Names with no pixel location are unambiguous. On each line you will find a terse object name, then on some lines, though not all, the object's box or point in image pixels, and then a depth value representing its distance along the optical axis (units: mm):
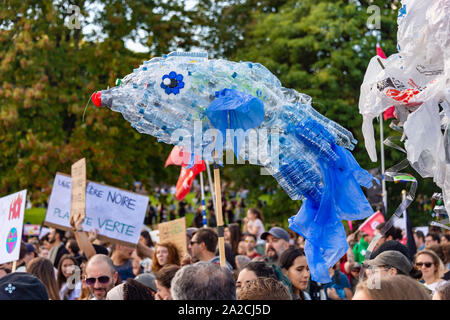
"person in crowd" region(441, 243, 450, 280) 7938
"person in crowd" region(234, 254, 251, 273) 7242
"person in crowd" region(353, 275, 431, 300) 2855
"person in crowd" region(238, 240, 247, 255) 9828
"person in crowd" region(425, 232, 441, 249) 10132
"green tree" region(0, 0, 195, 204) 18031
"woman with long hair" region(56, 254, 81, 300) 7191
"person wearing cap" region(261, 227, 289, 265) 8375
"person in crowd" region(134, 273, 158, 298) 5180
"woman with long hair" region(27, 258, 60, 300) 6359
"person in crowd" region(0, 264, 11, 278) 6845
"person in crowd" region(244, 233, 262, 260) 9966
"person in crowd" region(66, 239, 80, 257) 8969
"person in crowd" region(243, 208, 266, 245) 11466
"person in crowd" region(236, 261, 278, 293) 4988
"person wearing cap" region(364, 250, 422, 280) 5355
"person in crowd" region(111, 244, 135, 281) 7785
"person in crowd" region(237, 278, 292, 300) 3775
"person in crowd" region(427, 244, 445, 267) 7930
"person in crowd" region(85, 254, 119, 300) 5543
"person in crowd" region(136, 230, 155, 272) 8414
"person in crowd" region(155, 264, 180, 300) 4691
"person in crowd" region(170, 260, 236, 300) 3348
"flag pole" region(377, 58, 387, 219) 11533
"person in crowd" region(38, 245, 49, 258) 10369
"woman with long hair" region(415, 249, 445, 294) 6609
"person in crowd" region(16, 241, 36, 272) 7971
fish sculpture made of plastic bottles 4594
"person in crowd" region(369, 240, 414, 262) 6254
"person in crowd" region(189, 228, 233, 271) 7195
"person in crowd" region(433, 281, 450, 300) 3678
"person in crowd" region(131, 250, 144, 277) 8266
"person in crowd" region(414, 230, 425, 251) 11528
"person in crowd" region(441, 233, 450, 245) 8969
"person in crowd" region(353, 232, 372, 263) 10042
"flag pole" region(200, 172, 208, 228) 10369
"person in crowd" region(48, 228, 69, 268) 9048
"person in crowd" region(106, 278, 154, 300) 4664
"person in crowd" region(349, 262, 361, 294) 9102
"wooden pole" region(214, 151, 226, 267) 4859
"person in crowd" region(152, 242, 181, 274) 7410
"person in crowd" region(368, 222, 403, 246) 8900
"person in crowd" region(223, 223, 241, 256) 9766
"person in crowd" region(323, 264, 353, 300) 7577
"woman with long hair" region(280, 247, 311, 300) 6133
